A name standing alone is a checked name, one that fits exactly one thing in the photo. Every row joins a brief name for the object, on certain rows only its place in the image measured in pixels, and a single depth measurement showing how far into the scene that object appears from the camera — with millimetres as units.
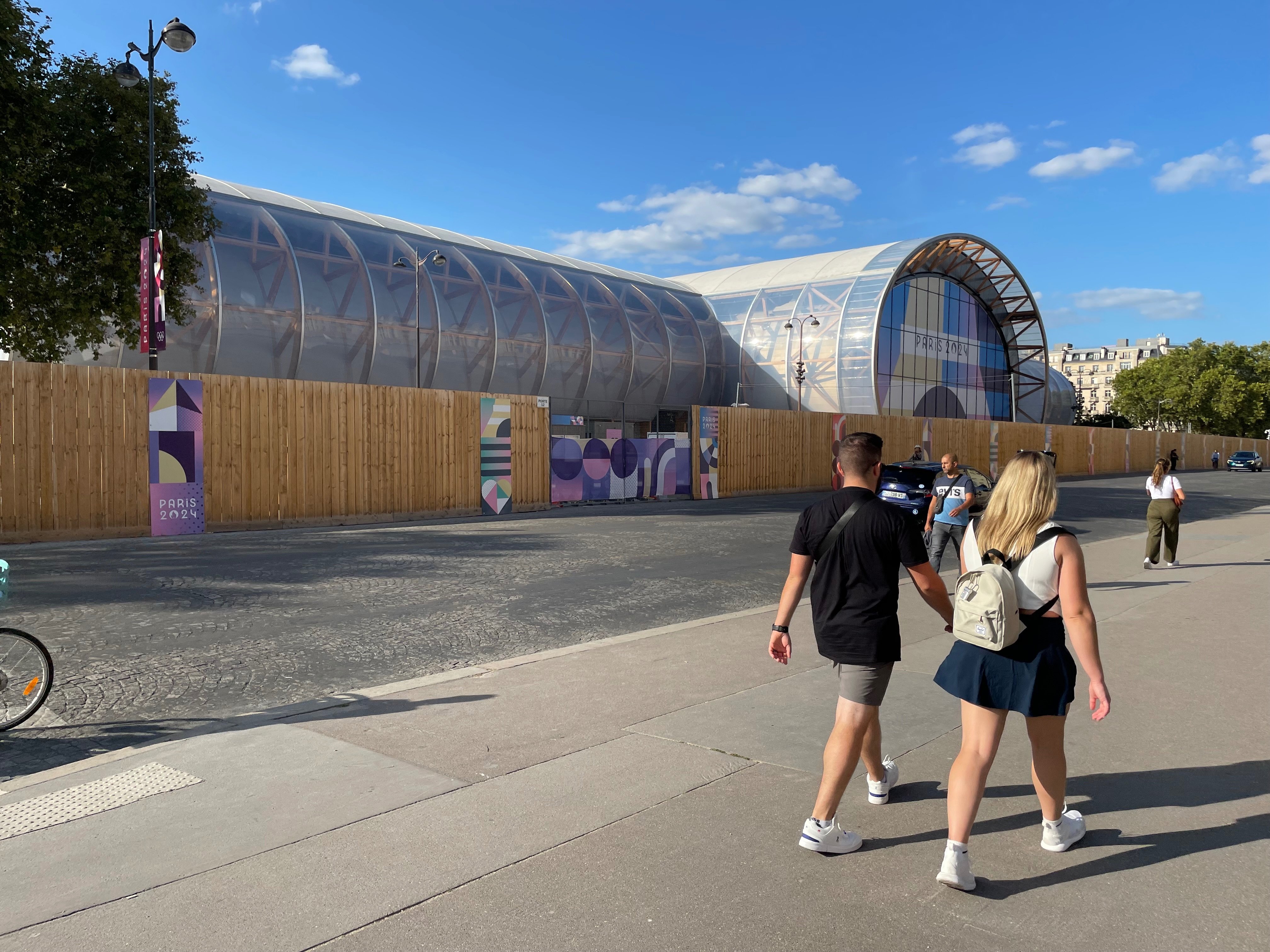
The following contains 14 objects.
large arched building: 29484
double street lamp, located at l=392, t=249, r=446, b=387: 26500
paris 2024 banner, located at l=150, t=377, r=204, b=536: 16156
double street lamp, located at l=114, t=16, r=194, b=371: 15445
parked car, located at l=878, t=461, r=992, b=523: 18000
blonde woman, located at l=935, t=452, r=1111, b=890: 3400
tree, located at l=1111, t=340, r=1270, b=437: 94625
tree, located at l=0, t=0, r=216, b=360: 17641
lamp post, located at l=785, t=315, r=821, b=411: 43406
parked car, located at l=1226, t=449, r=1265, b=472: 62719
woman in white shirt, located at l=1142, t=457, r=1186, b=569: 12336
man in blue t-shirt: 10406
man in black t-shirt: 3660
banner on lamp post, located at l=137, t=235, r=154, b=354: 16922
